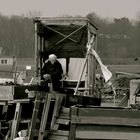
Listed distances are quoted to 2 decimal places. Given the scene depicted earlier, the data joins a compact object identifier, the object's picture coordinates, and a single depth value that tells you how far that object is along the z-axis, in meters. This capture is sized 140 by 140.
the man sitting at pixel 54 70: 23.73
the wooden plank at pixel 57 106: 14.44
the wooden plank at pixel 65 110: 14.25
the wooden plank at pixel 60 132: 13.73
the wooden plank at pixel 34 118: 14.14
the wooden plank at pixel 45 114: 14.15
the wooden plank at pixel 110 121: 13.17
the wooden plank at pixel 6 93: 20.27
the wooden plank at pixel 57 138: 13.71
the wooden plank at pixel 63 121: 13.97
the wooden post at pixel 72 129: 13.50
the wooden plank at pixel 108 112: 13.27
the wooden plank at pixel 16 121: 18.10
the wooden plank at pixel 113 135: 13.17
